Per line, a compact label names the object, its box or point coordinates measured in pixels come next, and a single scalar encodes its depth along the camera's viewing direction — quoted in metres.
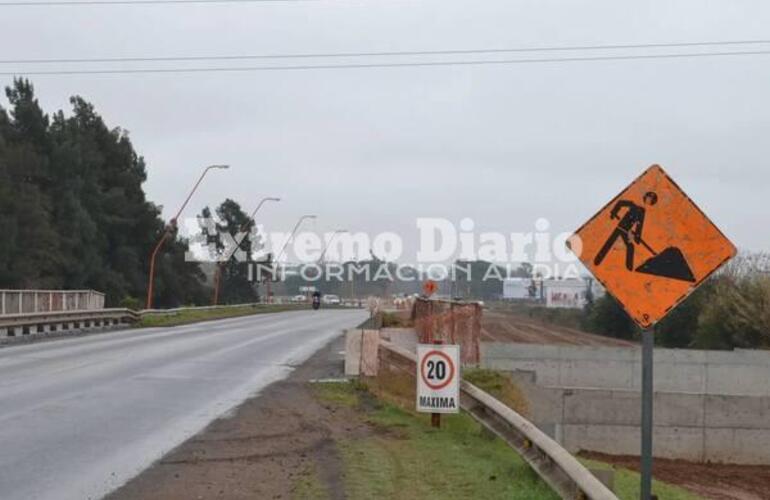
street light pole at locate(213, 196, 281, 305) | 79.49
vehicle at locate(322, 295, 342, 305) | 125.88
